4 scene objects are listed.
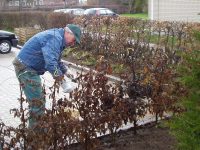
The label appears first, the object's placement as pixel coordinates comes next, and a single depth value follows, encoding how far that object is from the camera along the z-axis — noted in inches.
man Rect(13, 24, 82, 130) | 140.3
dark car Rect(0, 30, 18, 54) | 503.2
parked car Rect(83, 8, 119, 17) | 1005.9
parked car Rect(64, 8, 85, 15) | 1113.5
